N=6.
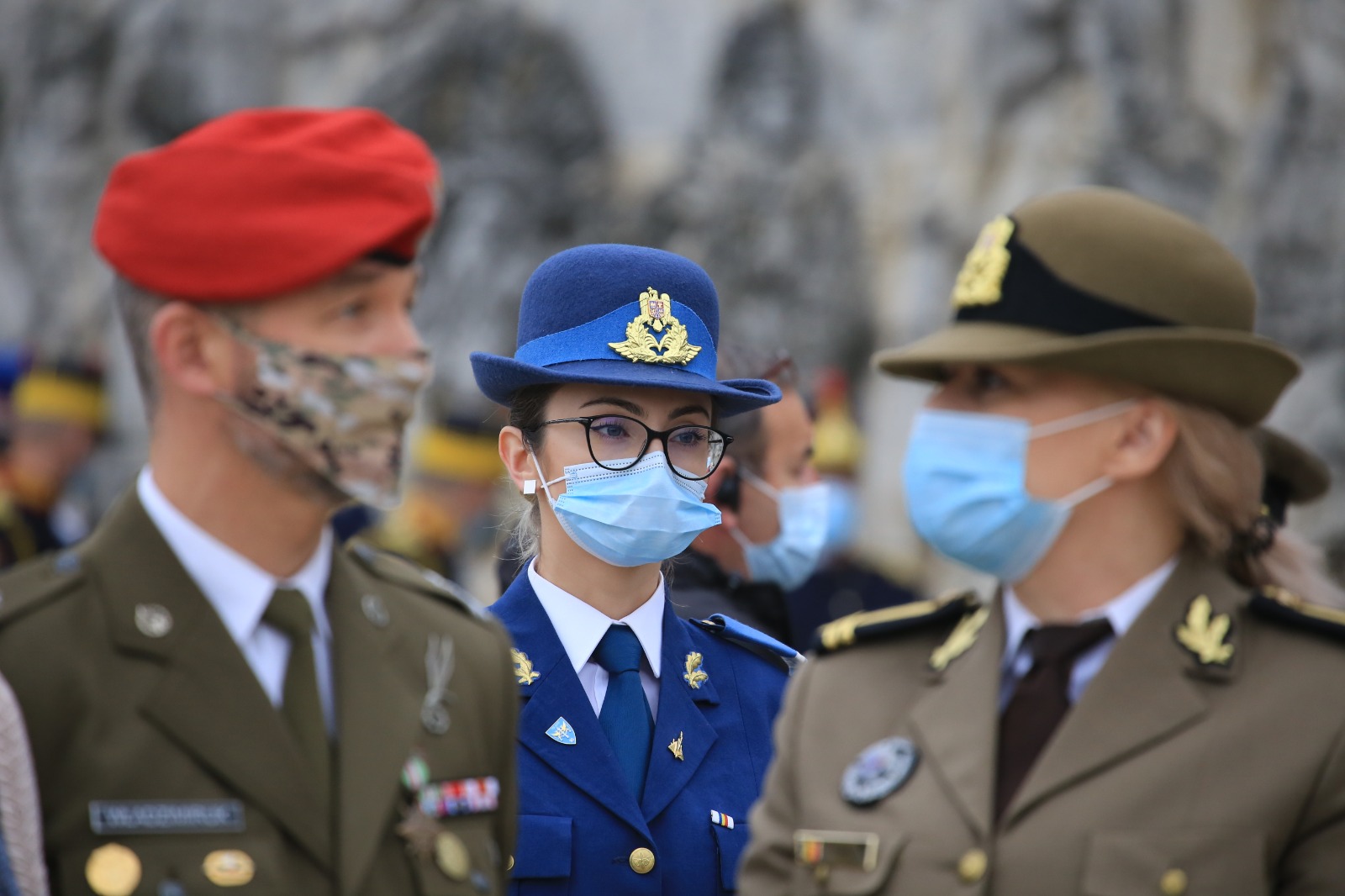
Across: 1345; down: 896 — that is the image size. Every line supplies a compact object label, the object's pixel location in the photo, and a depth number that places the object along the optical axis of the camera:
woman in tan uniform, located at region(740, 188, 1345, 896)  4.65
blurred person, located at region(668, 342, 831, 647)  9.66
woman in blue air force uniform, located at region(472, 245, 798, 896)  6.42
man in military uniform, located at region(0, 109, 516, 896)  4.21
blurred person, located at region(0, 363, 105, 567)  16.44
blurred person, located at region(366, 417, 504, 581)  16.62
